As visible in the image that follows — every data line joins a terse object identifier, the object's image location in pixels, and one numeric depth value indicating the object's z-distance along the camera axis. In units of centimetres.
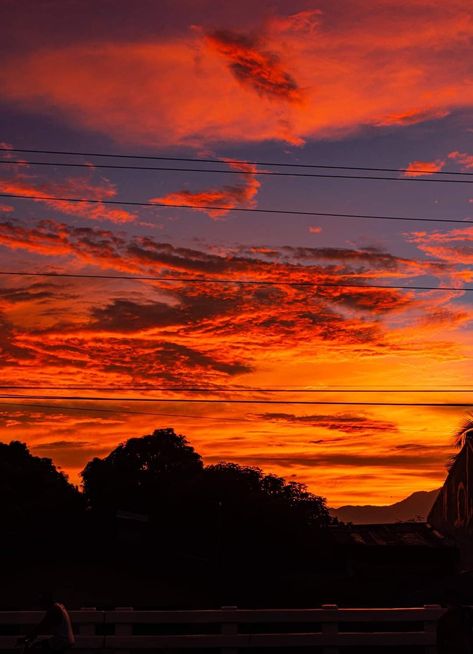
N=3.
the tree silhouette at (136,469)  6862
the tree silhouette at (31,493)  6312
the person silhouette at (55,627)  1579
